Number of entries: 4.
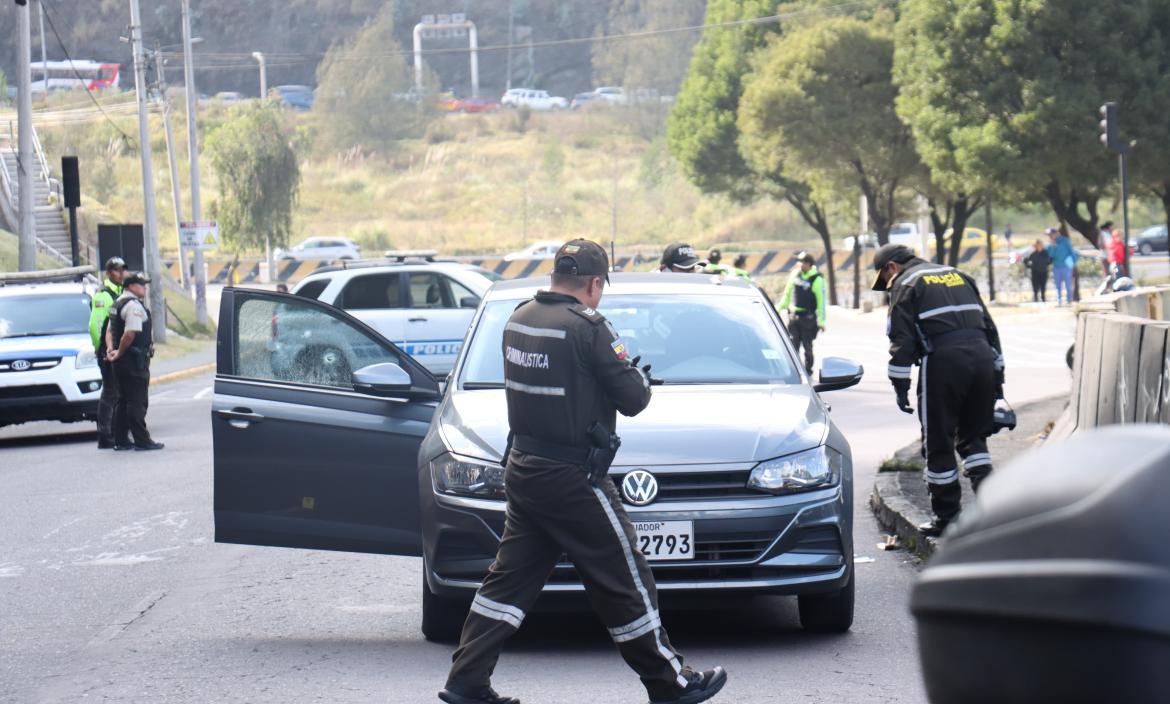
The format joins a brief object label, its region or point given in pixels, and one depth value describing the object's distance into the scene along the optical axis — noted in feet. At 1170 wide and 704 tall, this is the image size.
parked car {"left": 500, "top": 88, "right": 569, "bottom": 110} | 445.37
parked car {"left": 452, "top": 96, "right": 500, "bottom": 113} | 436.35
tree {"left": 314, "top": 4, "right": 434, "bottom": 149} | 384.06
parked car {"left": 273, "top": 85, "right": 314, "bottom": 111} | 454.56
